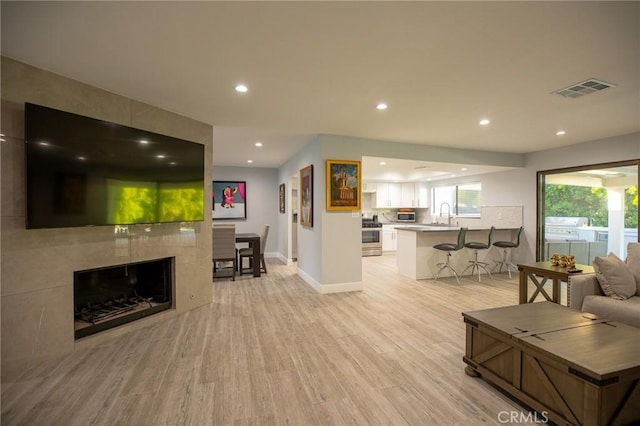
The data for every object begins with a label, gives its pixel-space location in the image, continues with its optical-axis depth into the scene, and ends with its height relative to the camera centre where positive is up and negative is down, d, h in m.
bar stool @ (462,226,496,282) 5.35 -0.85
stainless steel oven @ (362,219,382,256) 8.13 -0.79
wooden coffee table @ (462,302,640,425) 1.56 -0.90
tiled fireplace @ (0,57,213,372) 2.26 -0.42
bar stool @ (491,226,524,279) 5.74 -0.95
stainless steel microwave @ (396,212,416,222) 9.22 -0.17
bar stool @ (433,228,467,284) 5.16 -0.63
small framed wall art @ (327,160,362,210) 4.48 +0.41
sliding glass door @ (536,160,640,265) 4.55 +0.01
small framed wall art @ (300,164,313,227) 4.89 +0.26
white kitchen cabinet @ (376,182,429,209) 8.97 +0.49
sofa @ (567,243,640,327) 2.58 -0.74
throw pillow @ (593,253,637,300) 2.71 -0.64
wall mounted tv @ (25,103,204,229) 2.30 +0.35
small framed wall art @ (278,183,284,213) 7.39 +0.35
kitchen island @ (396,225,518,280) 5.46 -0.79
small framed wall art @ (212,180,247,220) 7.46 +0.28
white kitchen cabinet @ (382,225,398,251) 8.56 -0.80
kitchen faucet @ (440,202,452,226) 7.82 -0.01
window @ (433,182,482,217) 7.45 +0.32
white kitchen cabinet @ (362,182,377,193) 8.80 +0.72
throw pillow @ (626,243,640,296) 2.84 -0.49
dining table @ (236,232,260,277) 5.55 -0.77
